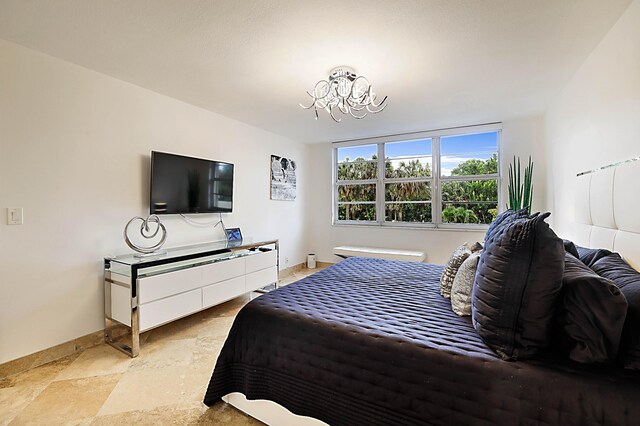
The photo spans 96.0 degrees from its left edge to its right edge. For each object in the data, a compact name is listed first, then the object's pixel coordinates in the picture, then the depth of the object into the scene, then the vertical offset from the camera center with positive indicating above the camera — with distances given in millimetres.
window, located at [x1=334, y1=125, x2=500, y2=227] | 4477 +558
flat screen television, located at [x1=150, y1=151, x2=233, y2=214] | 2979 +308
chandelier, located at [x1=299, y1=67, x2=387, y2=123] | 2488 +1095
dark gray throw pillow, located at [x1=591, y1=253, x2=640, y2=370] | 985 -388
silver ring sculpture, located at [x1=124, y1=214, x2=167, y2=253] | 2676 -213
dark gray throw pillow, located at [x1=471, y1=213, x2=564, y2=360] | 1099 -309
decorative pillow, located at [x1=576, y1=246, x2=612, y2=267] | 1539 -242
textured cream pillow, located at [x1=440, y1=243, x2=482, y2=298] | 1913 -394
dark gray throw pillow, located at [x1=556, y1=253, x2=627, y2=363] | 993 -378
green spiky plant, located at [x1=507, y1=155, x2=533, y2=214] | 3687 +326
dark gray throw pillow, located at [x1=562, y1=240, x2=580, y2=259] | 1725 -229
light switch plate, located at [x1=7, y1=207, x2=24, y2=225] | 2133 -35
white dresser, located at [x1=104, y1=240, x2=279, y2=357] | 2406 -704
